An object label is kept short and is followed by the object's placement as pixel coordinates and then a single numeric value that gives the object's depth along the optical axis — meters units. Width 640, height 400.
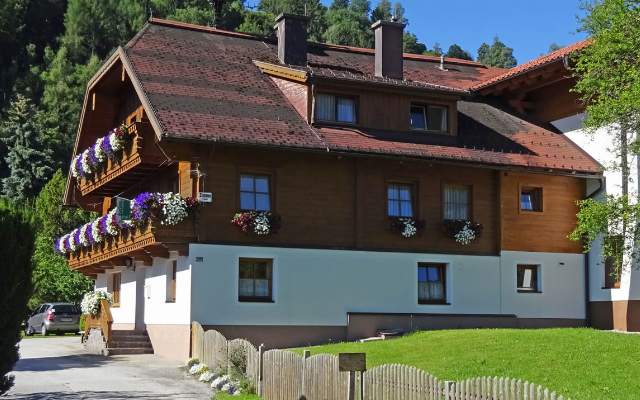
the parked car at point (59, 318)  41.38
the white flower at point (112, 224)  27.33
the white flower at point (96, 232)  29.25
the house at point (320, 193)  24.81
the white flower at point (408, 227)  26.80
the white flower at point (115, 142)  27.56
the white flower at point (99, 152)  29.51
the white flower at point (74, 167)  33.03
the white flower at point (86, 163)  31.27
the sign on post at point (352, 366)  13.04
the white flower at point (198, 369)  21.05
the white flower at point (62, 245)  34.62
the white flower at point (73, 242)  33.00
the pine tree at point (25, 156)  64.77
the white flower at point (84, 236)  31.22
